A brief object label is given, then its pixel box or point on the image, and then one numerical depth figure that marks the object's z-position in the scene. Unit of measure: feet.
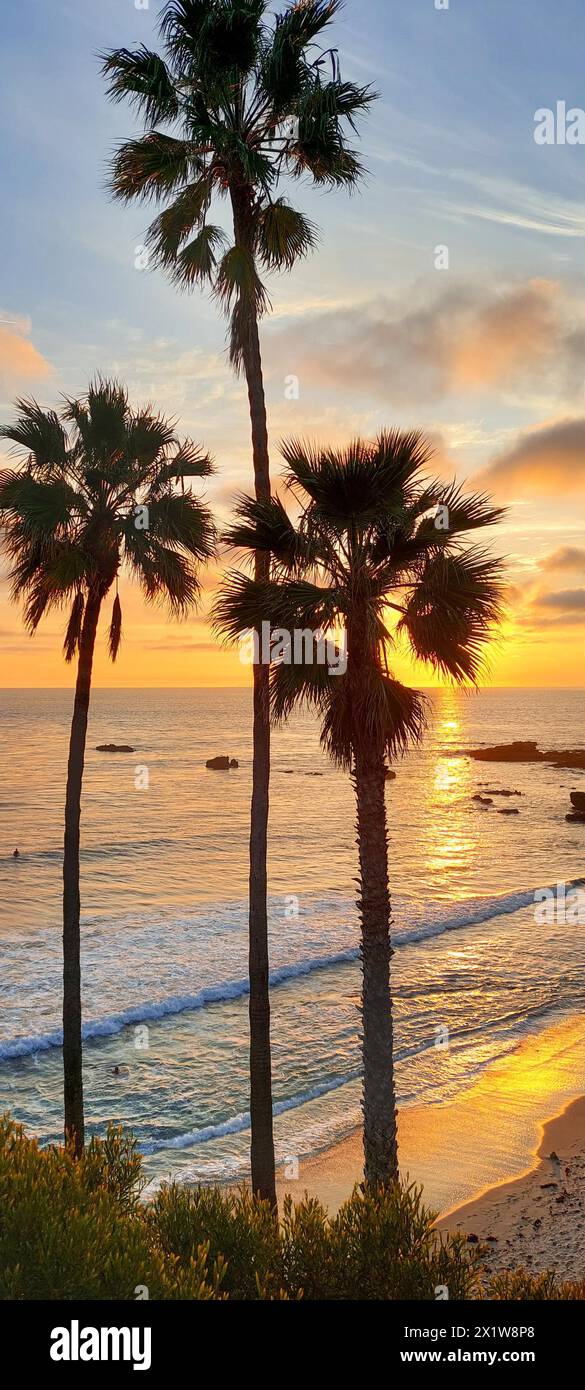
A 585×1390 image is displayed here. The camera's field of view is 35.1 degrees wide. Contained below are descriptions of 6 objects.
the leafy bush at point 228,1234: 27.65
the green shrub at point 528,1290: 26.68
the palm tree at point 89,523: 49.60
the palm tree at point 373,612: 39.17
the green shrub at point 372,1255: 26.73
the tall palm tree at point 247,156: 41.29
